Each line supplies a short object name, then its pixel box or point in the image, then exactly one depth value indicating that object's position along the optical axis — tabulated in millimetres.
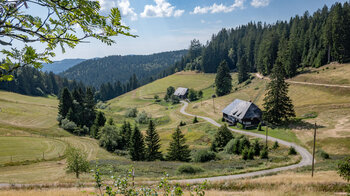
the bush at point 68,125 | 66688
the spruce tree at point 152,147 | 48000
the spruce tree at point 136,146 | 46103
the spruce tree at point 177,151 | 45250
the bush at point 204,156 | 41219
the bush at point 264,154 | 37875
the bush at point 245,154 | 39328
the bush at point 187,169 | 29766
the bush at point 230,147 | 44281
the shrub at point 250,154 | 38656
